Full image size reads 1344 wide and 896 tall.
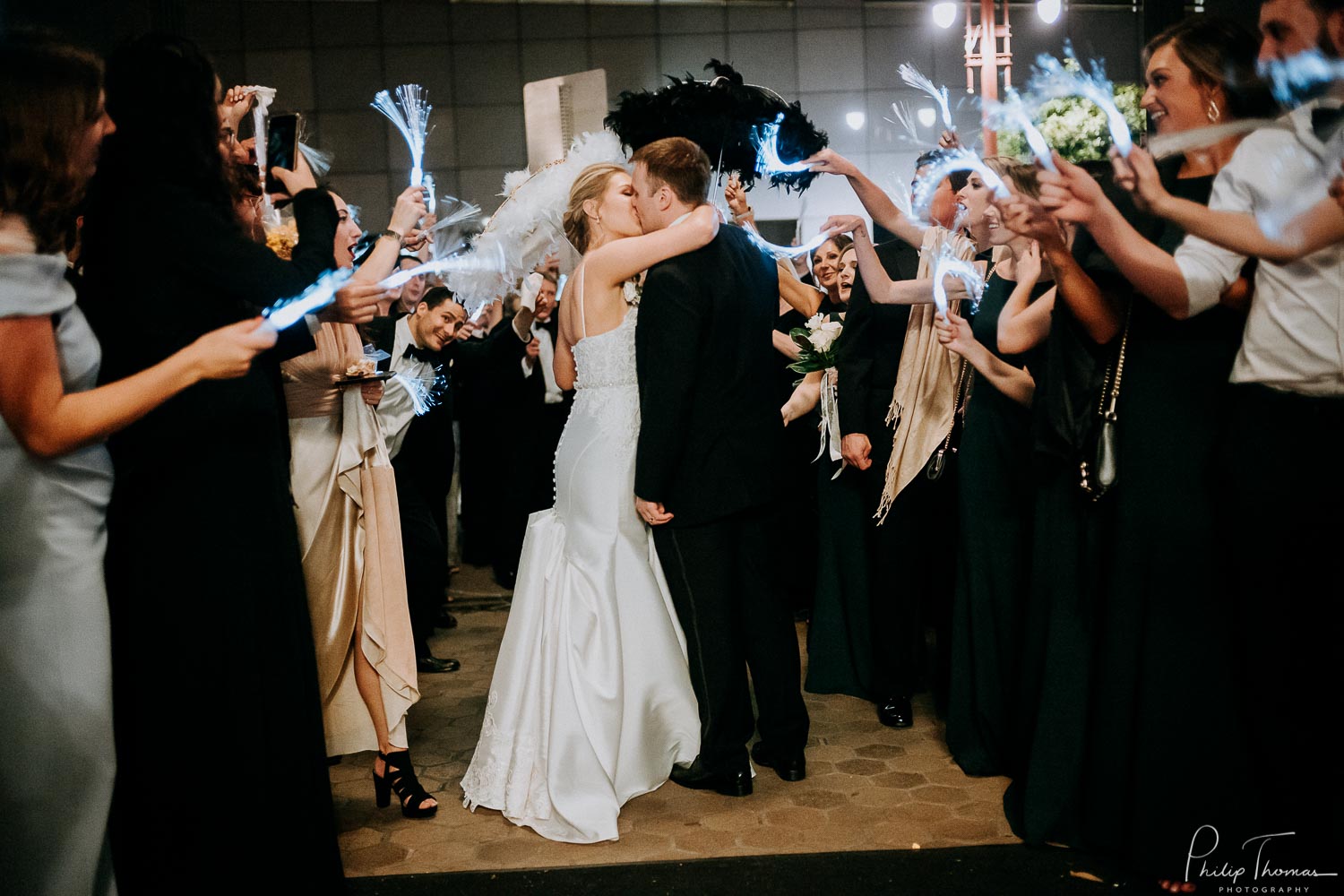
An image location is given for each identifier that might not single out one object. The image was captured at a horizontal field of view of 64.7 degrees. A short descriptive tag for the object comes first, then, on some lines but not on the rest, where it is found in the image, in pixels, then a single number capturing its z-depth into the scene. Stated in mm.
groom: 3471
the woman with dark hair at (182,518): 2266
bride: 3465
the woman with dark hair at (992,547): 3633
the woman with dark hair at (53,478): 1948
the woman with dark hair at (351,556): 3408
